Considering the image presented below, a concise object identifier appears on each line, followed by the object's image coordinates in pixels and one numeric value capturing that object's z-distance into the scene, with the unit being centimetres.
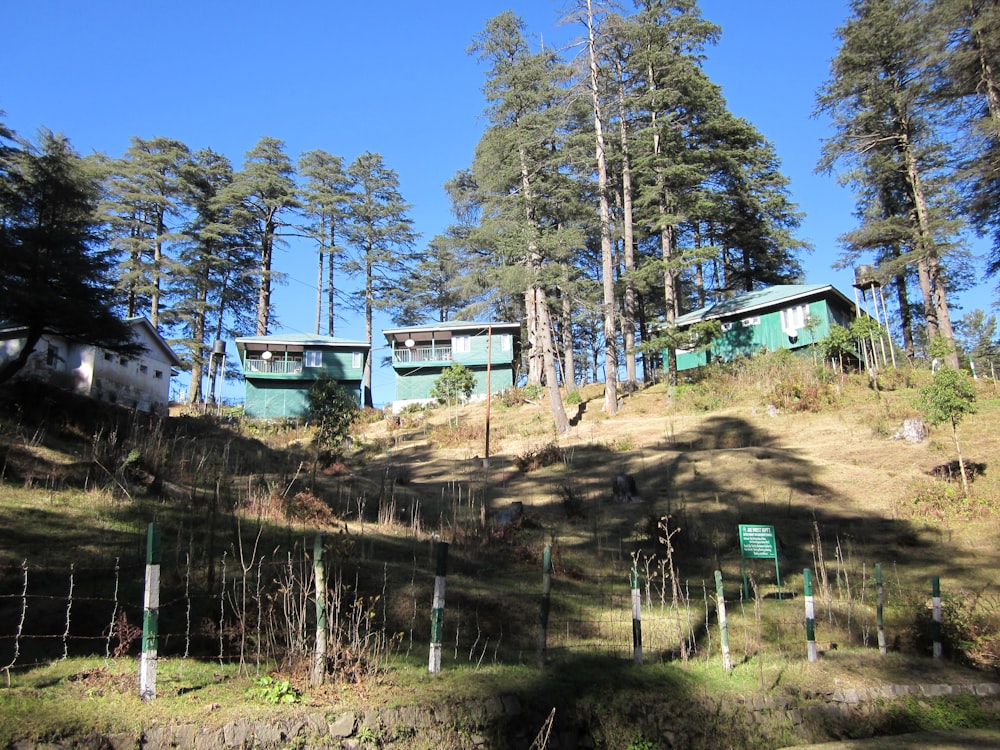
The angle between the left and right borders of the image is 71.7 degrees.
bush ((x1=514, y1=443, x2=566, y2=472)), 2170
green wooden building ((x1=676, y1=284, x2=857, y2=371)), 3288
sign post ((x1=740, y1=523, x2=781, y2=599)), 1066
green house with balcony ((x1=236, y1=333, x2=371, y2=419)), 4175
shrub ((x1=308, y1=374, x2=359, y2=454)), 2375
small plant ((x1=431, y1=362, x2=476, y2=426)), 3731
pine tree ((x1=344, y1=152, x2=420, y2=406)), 4781
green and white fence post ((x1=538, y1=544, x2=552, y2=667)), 736
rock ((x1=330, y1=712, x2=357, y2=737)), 552
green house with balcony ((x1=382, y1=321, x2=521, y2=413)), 4300
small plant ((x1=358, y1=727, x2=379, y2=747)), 554
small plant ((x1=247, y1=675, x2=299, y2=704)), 569
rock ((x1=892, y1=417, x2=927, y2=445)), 1856
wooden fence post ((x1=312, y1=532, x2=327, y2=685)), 604
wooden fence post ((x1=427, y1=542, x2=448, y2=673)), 661
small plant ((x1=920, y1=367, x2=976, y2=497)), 1598
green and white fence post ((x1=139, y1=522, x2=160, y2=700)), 544
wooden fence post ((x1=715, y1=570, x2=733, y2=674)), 769
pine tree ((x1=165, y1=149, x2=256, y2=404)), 4103
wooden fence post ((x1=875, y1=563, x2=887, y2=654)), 870
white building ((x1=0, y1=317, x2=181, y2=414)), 2811
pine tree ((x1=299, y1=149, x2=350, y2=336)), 4662
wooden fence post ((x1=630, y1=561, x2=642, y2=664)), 752
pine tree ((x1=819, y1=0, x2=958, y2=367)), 2692
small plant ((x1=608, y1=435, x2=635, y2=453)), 2286
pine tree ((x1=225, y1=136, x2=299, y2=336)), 4425
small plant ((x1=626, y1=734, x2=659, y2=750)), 647
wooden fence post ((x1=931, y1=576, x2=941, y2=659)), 874
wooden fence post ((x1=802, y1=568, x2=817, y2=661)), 812
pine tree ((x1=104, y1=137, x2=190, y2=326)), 3922
